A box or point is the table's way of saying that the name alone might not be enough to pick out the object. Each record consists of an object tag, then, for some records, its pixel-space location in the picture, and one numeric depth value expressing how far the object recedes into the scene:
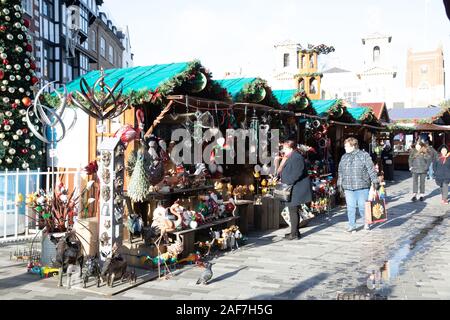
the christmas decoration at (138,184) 6.24
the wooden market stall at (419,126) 25.02
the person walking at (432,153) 16.09
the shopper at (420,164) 13.72
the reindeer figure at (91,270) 5.18
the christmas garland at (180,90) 7.44
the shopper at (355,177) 8.62
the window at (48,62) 27.46
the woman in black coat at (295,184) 8.16
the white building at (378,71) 56.42
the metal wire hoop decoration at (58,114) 6.90
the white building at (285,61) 58.22
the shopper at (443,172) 12.86
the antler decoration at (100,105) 5.84
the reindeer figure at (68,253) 5.23
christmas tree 9.21
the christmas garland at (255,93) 9.38
